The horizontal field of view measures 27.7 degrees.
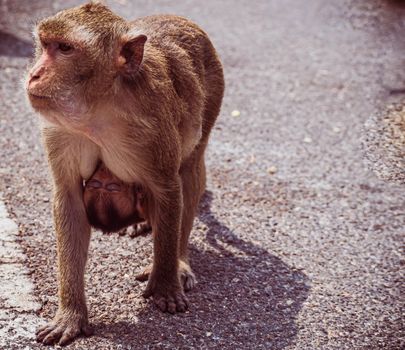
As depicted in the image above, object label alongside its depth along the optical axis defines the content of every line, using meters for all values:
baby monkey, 4.48
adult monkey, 3.82
